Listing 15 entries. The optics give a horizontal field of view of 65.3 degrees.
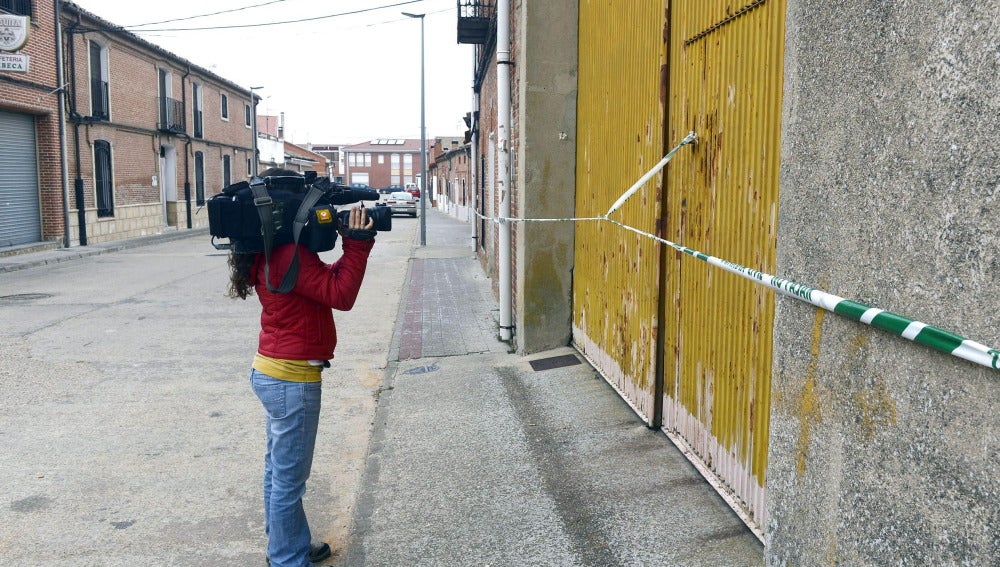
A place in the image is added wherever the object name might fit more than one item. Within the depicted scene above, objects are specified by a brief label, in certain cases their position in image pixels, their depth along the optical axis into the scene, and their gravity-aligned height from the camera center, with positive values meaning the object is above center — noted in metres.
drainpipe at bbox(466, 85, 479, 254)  17.85 +1.35
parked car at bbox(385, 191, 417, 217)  44.53 +0.24
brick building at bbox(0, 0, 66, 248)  19.78 +1.74
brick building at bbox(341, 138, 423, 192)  112.94 +6.42
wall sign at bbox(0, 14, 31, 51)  16.77 +3.77
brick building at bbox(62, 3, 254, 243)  23.36 +2.76
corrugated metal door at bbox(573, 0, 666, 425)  4.76 +0.17
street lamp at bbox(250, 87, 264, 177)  42.56 +4.45
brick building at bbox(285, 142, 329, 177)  59.97 +4.44
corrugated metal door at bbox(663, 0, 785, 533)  3.23 -0.10
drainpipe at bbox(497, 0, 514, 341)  7.85 +0.56
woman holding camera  3.25 -0.64
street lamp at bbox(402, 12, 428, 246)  23.88 +1.02
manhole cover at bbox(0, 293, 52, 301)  12.10 -1.39
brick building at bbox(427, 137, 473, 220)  39.12 +1.74
